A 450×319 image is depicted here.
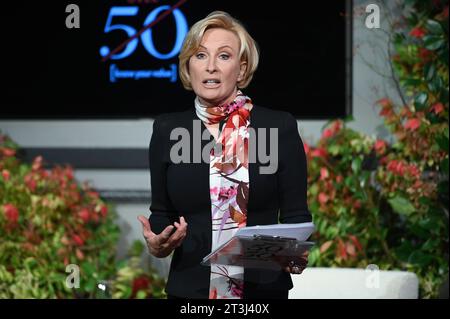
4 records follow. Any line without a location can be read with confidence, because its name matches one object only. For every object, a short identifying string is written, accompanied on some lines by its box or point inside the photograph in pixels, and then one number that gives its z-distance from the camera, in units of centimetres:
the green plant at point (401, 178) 891
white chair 632
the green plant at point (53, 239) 922
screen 983
